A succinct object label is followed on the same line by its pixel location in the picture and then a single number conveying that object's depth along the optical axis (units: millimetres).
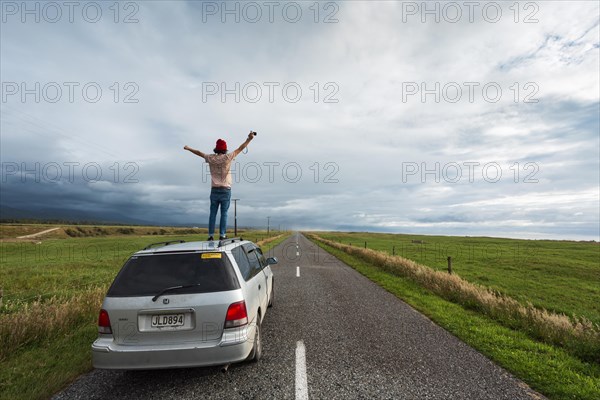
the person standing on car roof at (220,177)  6621
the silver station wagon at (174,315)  3617
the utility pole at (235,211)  41300
